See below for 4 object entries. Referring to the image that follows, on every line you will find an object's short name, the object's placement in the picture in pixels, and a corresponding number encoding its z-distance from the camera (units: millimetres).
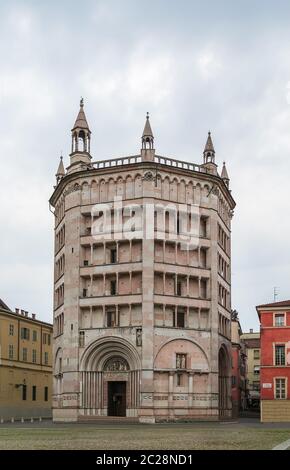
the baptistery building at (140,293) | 71125
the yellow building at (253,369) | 157625
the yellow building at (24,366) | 95250
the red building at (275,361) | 69362
